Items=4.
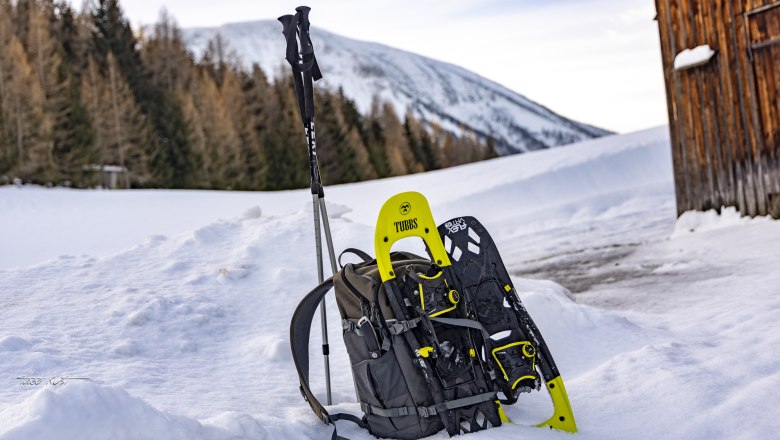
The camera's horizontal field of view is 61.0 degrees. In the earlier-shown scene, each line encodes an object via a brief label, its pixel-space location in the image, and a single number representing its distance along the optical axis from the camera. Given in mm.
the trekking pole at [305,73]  3518
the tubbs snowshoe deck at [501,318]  2783
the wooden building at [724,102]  7941
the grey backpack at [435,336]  2680
